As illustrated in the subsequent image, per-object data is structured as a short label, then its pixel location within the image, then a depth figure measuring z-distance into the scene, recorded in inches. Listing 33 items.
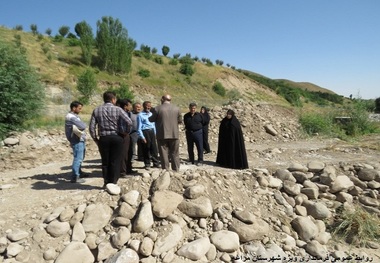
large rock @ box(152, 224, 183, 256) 128.5
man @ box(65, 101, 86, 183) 173.0
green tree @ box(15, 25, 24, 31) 1386.6
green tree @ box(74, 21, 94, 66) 1194.3
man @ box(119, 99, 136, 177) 187.0
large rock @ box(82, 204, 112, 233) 136.0
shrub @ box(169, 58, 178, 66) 1653.5
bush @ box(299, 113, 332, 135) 462.3
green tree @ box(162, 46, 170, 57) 1888.5
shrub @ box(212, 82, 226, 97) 1478.8
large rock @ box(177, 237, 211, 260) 128.5
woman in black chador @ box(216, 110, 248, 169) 235.9
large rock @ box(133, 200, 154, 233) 134.6
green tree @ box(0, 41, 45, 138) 319.0
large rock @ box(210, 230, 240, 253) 136.4
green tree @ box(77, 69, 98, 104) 772.0
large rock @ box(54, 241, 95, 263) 119.7
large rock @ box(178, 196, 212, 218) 148.7
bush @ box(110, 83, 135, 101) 799.7
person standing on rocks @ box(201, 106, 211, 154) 291.3
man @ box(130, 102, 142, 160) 212.8
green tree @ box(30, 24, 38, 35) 1432.6
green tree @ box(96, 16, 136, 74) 1230.9
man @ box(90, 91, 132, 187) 152.8
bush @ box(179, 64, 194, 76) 1557.6
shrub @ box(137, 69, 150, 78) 1327.5
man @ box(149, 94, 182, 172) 178.7
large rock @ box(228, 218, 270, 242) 144.8
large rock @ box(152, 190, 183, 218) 140.9
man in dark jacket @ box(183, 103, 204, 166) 230.2
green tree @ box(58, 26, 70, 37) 1648.6
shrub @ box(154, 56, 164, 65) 1606.8
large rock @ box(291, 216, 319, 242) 160.6
